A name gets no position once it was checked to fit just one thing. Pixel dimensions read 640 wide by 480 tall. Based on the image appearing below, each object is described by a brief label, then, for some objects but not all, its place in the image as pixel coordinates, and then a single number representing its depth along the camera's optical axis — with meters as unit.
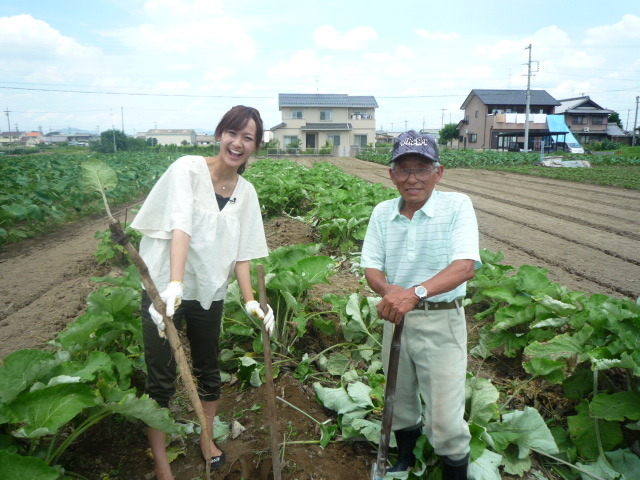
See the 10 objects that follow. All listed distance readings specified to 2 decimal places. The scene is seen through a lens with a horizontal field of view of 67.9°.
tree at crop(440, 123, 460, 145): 61.48
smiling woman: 2.11
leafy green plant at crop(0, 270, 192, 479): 1.83
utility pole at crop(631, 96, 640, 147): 55.23
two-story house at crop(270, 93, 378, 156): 52.56
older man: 2.10
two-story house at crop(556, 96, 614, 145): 55.25
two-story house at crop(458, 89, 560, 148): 49.12
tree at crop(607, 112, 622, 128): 65.39
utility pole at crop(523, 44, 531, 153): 40.19
